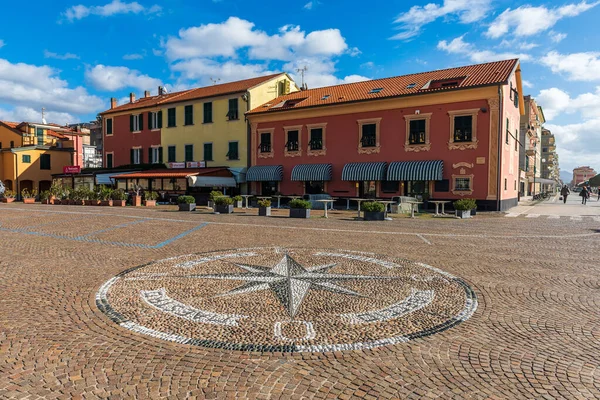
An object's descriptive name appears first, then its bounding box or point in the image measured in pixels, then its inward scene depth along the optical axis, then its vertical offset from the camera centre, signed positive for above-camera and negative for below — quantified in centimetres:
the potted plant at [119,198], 2684 -67
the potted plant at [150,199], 2698 -74
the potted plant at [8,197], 3185 -76
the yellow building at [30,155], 4122 +386
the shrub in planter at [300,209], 1848 -95
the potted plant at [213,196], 2255 -40
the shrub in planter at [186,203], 2238 -84
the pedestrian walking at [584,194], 3286 -23
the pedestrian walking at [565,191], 3393 +3
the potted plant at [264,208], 1947 -97
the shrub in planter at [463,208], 1861 -87
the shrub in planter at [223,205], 2072 -87
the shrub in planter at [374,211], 1736 -97
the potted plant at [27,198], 3164 -84
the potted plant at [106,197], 2678 -61
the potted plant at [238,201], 2230 -75
